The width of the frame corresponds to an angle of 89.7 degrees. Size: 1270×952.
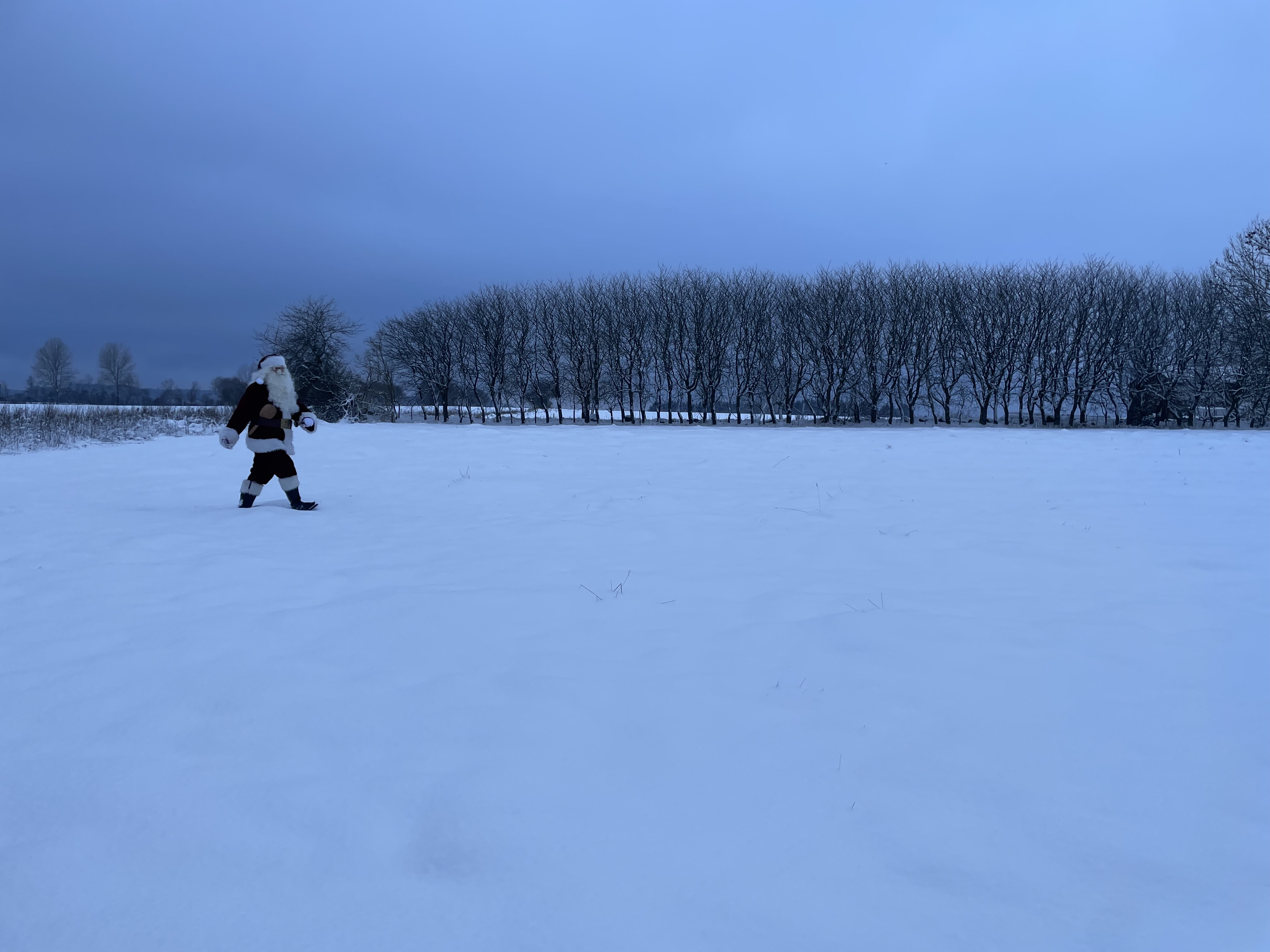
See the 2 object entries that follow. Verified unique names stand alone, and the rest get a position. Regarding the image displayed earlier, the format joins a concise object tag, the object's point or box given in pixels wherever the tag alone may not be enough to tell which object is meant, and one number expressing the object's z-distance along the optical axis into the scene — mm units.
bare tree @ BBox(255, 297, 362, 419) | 37812
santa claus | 7020
